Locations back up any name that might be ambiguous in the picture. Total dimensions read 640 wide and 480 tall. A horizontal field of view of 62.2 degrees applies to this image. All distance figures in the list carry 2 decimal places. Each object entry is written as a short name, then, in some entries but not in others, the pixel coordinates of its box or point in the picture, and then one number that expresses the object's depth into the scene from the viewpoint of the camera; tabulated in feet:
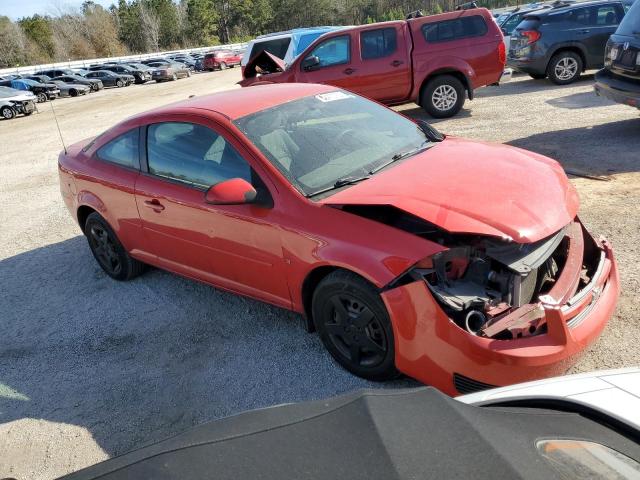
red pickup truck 32.53
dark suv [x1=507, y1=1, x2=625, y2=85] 38.06
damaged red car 8.94
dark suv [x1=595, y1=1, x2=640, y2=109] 22.15
